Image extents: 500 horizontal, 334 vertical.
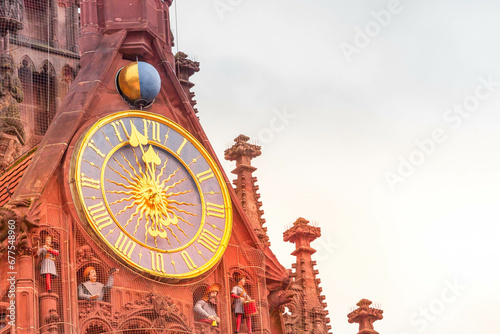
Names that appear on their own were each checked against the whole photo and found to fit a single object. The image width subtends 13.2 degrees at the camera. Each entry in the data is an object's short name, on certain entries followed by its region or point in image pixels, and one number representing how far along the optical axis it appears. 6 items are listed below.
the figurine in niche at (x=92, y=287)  36.06
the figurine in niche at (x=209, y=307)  37.38
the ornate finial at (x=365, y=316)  40.56
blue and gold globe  38.72
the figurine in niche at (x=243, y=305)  38.03
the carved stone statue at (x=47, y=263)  35.53
